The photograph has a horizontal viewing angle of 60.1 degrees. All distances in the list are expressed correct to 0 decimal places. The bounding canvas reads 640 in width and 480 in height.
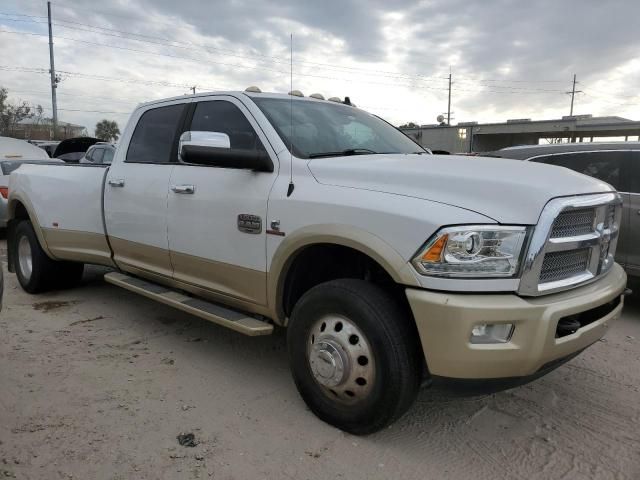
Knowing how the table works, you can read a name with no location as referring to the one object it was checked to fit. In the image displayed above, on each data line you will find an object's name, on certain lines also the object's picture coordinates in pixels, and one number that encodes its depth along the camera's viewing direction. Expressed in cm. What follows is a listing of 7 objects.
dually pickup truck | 253
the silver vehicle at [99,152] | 1211
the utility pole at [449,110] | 6232
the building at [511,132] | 3750
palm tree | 6588
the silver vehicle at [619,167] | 534
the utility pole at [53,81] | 3338
